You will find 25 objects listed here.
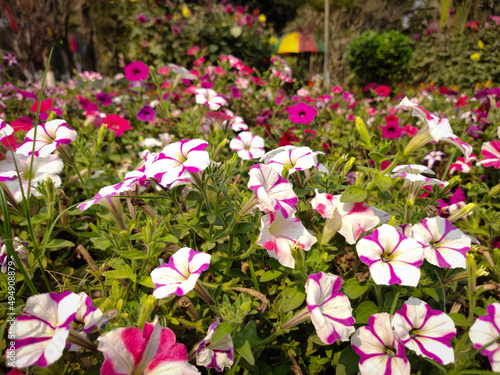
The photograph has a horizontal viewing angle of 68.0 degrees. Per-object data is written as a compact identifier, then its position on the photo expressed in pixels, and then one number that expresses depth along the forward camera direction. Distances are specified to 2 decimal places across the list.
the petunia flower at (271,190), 0.38
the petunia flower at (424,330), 0.35
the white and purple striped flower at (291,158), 0.47
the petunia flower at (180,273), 0.34
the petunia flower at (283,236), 0.39
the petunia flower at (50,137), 0.50
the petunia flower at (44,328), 0.28
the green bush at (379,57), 3.29
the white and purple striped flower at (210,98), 0.80
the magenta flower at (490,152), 0.62
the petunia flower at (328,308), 0.35
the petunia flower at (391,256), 0.36
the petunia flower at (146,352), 0.28
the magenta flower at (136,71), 1.02
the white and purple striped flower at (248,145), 0.65
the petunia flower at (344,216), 0.41
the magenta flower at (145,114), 0.97
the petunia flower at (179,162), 0.40
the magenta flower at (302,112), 0.84
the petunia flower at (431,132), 0.41
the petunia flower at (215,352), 0.35
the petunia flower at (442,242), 0.42
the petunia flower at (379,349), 0.36
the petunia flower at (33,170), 0.50
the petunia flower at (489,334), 0.35
